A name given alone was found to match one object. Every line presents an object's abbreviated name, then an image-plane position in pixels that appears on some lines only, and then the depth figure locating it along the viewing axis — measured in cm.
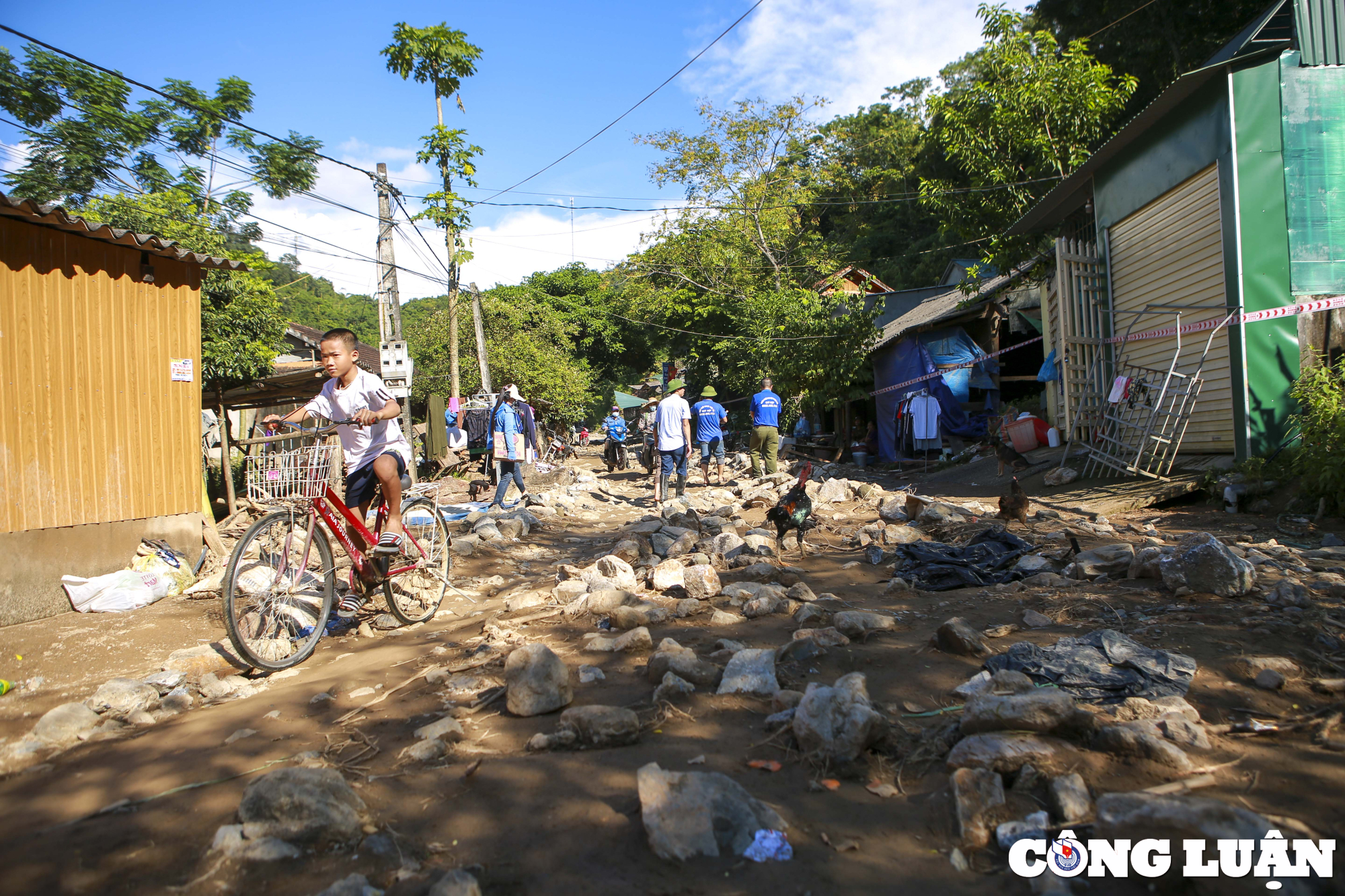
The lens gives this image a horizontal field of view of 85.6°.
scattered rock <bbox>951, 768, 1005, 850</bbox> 187
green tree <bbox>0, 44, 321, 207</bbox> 1667
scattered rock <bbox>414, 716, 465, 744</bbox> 257
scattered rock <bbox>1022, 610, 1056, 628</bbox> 346
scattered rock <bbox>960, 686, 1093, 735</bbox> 220
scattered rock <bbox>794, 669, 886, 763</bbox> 227
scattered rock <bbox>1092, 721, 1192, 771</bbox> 206
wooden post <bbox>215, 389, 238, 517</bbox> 984
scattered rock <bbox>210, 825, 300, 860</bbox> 187
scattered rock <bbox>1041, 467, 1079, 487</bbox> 902
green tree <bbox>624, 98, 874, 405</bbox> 2334
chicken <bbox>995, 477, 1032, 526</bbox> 632
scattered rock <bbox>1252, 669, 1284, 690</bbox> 253
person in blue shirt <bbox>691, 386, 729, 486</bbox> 1201
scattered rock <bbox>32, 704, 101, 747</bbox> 295
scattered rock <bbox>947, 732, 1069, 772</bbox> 207
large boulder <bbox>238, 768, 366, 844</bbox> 192
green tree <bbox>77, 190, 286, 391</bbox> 1130
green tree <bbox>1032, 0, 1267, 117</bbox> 1650
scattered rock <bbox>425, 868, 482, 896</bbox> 162
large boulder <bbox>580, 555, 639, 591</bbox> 476
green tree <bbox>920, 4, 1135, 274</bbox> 1211
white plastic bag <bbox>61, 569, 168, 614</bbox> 544
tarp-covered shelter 1727
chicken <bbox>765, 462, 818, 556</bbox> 592
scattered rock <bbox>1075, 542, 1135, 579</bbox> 429
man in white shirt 955
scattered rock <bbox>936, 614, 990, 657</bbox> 308
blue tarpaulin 1725
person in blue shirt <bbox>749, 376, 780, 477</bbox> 1220
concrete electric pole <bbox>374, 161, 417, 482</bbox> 1286
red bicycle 362
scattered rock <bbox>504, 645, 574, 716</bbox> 277
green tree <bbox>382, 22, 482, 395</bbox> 1580
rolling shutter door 766
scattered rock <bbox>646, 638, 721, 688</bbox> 295
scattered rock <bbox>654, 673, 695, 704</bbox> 282
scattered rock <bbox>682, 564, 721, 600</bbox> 451
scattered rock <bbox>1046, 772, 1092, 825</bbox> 186
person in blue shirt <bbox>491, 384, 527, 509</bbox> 966
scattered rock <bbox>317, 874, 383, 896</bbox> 167
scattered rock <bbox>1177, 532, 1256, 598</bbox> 358
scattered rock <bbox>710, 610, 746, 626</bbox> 390
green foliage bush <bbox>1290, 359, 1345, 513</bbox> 560
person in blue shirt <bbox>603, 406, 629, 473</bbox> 1833
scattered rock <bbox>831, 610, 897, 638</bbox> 345
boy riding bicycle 407
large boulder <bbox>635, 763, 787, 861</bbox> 186
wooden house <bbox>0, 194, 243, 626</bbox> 535
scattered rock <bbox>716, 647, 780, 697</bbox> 282
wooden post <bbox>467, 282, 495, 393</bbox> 1733
